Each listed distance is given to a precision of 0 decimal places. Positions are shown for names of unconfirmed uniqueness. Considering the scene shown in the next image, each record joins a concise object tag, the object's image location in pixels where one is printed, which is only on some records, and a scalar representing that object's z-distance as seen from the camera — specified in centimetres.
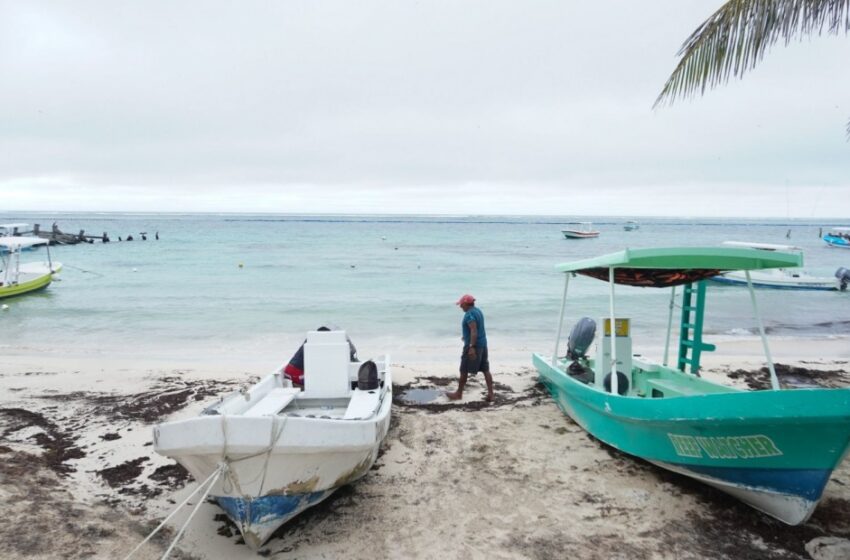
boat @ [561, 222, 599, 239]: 8012
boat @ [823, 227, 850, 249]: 6080
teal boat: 455
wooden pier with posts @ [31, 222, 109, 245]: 5531
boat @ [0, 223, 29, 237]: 2549
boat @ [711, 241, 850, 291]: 2711
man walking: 868
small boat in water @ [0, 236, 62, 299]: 2116
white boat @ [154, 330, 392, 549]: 445
